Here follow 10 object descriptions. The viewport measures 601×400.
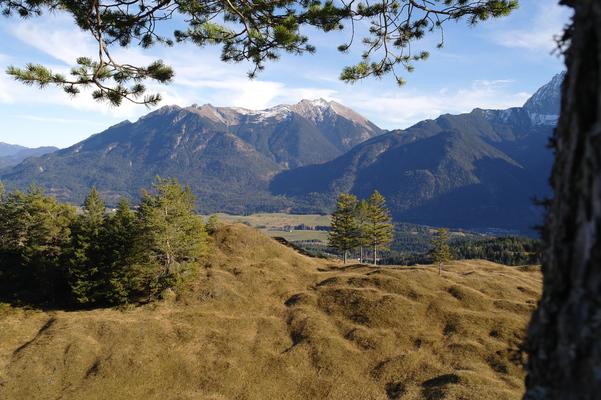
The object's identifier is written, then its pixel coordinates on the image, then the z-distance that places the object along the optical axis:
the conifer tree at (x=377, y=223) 77.43
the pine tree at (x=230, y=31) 13.09
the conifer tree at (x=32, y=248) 51.47
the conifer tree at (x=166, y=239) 50.12
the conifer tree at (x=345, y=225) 77.88
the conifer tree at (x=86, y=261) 48.88
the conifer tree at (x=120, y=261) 49.41
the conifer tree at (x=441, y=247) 65.38
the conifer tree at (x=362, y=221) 78.19
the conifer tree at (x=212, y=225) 67.75
